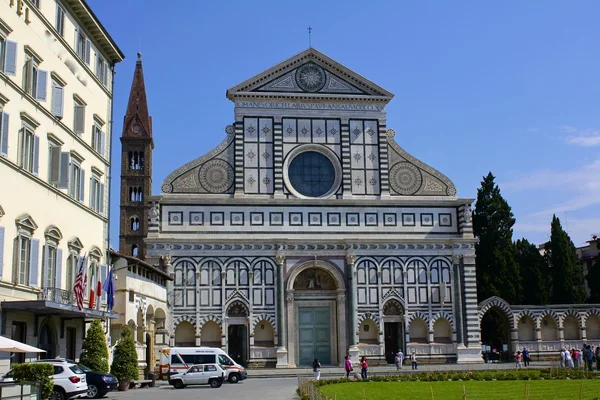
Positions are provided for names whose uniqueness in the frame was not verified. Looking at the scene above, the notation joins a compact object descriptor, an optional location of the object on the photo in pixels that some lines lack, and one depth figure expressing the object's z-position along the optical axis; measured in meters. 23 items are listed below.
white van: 35.56
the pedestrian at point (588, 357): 38.03
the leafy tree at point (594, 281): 59.06
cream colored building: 23.33
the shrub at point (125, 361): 30.16
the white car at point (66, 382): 22.44
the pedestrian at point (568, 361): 39.93
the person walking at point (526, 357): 44.42
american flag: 26.22
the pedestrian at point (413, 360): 43.84
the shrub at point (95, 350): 28.14
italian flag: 28.63
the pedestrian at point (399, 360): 42.89
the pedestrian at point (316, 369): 35.56
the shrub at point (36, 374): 20.08
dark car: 24.94
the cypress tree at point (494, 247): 53.41
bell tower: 74.56
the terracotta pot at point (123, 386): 30.12
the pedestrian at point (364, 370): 35.30
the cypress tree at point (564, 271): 56.31
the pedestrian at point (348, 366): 36.88
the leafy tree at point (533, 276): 55.38
